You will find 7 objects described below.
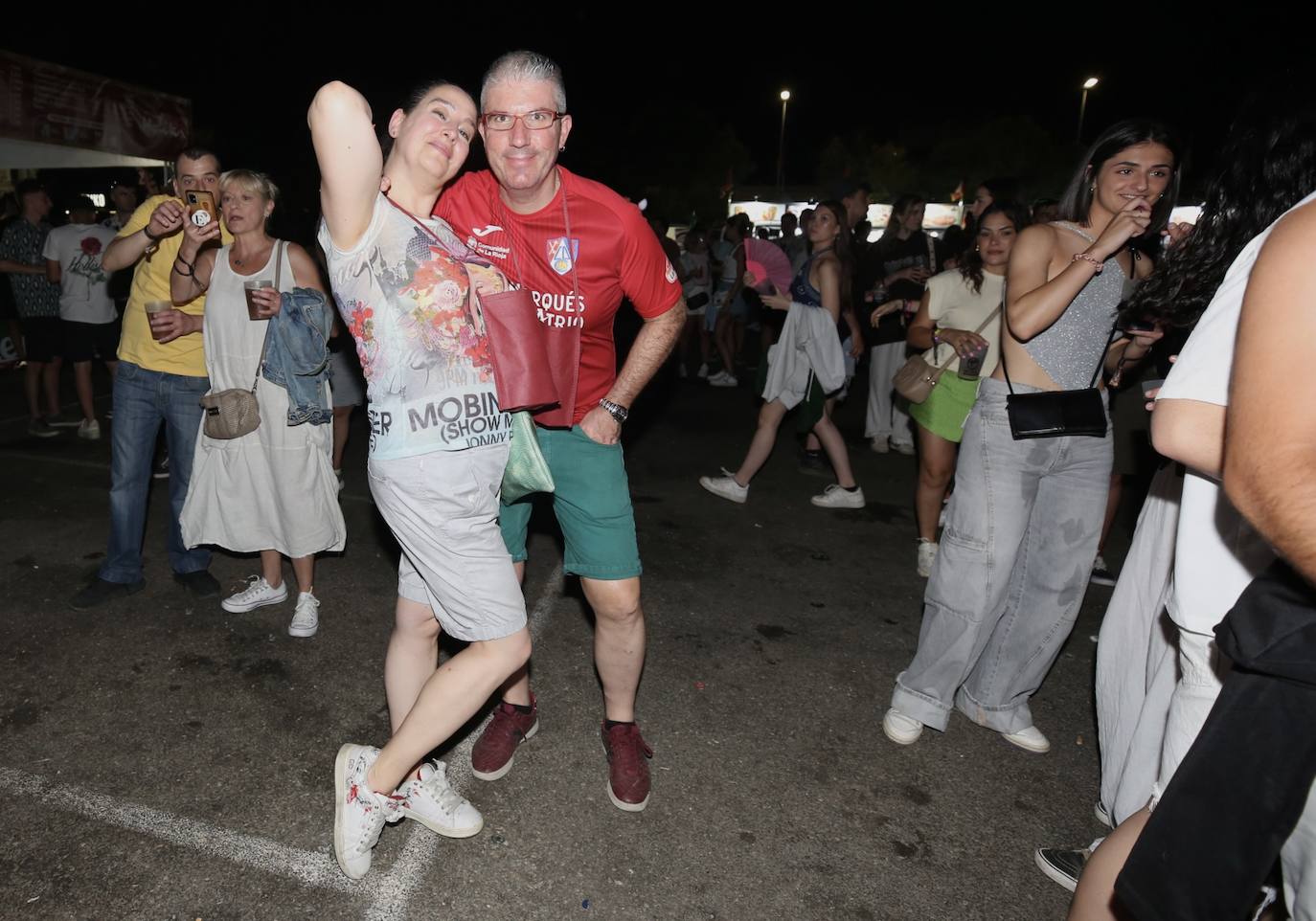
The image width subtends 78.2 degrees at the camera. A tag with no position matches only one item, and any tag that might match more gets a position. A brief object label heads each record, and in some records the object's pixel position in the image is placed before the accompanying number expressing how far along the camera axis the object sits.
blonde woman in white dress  3.47
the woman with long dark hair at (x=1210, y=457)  1.46
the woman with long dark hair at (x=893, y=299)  7.14
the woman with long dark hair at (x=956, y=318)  4.28
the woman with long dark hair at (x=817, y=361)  5.82
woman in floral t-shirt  1.89
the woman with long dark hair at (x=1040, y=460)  2.74
